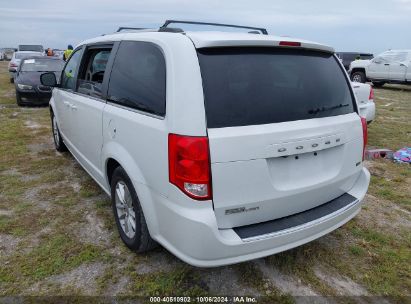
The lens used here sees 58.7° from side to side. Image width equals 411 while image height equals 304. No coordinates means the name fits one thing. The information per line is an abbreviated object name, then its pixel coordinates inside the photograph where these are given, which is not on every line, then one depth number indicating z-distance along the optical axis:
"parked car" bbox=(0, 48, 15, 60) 45.09
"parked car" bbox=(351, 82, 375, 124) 7.00
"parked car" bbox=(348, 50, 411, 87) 16.75
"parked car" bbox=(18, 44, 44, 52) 28.59
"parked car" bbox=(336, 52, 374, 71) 27.95
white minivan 2.27
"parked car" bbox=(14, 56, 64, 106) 10.89
